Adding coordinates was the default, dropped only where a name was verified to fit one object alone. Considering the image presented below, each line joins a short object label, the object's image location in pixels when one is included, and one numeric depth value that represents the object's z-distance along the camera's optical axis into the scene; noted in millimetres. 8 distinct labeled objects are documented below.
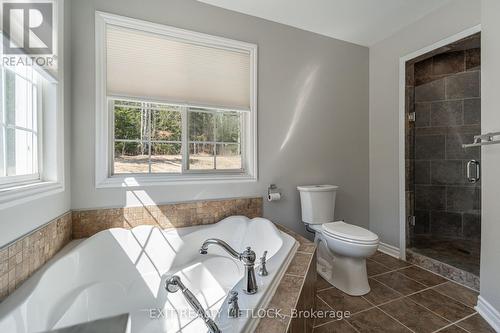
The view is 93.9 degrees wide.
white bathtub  979
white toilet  1784
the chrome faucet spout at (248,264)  1058
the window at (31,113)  1116
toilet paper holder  2258
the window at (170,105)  1819
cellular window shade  1834
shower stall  2479
